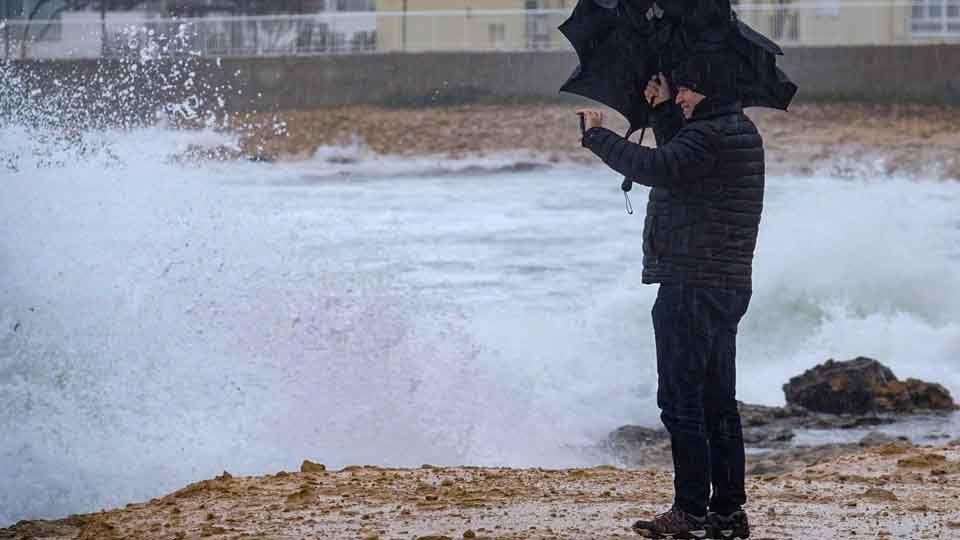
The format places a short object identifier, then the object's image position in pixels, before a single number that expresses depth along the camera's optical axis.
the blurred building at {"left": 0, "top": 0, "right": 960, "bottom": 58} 83.43
